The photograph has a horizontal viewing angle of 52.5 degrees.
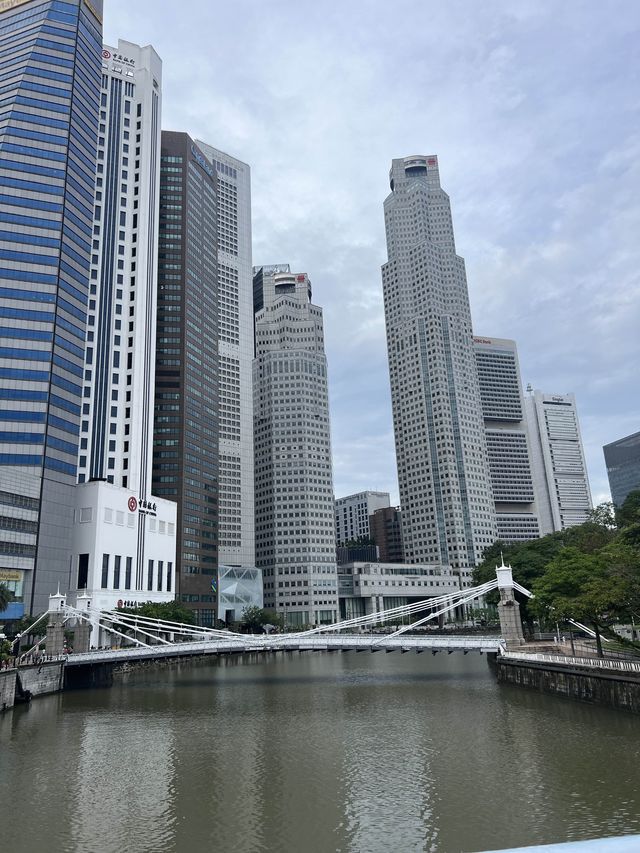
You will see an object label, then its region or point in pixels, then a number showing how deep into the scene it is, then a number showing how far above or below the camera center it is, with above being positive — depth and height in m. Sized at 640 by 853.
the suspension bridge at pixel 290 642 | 68.81 -1.40
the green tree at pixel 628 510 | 107.47 +17.25
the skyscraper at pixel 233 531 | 193.75 +29.00
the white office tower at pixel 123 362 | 106.88 +53.66
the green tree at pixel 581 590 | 51.75 +2.27
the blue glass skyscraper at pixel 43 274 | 92.25 +54.79
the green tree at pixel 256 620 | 158.38 +2.50
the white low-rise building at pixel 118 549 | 103.06 +14.36
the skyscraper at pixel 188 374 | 153.75 +61.64
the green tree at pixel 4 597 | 66.69 +4.47
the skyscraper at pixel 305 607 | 196.62 +6.36
